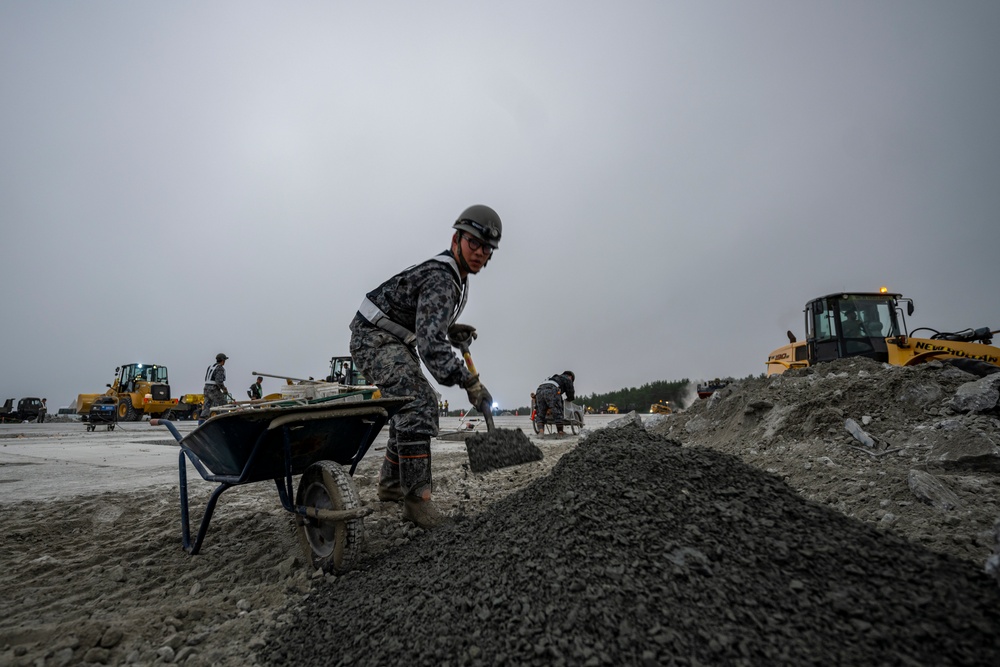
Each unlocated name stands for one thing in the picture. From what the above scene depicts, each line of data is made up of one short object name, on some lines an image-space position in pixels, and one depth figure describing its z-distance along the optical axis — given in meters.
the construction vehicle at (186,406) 22.52
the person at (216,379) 12.05
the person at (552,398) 10.86
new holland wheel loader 8.24
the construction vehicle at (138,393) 20.83
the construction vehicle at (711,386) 14.17
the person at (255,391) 16.19
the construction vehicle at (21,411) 29.80
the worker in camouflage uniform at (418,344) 2.91
